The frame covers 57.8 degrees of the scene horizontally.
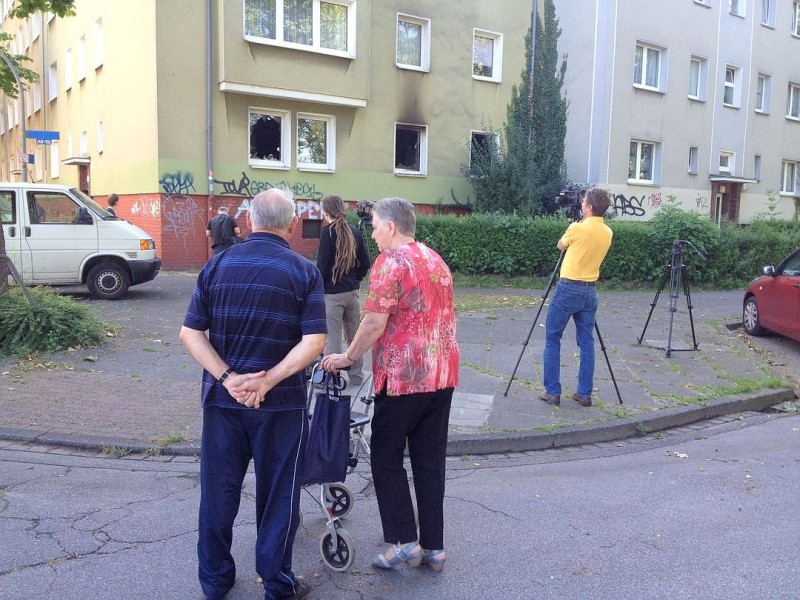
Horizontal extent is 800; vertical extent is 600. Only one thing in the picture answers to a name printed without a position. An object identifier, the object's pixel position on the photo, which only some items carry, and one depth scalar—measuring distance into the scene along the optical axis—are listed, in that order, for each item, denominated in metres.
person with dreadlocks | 6.71
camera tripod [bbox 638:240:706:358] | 9.14
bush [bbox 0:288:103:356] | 8.37
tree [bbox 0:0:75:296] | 8.77
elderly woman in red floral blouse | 3.60
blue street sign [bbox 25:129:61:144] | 17.14
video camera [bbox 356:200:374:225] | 6.74
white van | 12.16
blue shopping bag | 3.48
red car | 10.24
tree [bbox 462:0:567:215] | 20.61
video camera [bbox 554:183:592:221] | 7.67
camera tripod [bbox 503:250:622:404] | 6.95
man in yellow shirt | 6.62
